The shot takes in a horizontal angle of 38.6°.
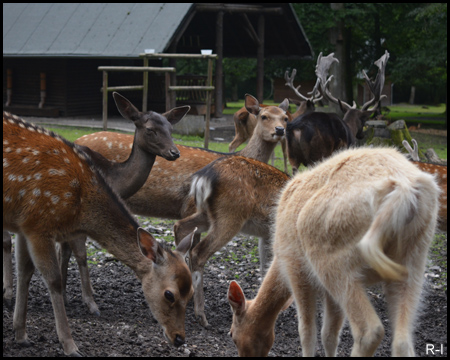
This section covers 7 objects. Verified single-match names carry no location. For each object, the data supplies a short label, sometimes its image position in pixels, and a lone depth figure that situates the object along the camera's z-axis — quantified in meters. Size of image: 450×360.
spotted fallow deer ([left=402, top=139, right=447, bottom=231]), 6.39
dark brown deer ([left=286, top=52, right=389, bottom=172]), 9.27
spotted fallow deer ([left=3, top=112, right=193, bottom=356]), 4.21
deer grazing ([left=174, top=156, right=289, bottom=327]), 5.29
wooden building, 20.36
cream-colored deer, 3.06
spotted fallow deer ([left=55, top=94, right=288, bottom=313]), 6.06
